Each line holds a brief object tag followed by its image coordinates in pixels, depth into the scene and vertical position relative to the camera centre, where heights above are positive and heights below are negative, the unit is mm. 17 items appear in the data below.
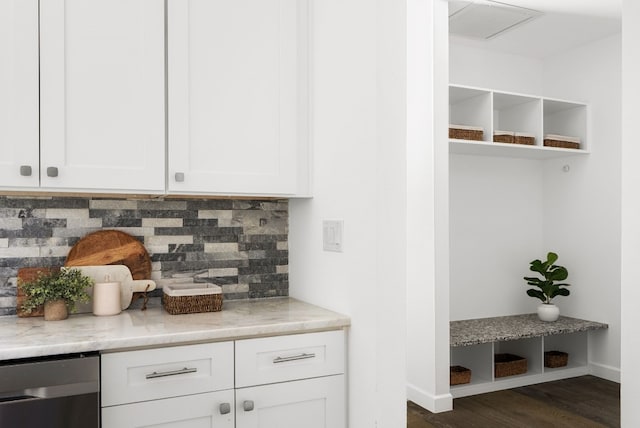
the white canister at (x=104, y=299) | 1967 -303
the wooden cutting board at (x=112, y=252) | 2057 -131
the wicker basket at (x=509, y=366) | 3825 -1119
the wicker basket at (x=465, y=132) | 3678 +630
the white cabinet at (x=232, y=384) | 1590 -552
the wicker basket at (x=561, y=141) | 4090 +626
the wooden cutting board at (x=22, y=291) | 1931 -254
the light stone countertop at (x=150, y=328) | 1512 -366
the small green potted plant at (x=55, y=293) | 1854 -266
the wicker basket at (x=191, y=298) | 1983 -310
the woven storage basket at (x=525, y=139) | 3943 +623
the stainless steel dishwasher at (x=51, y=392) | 1426 -493
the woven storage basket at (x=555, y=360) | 4102 -1144
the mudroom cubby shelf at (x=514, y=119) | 3766 +816
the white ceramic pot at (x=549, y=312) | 4055 -745
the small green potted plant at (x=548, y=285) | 4070 -539
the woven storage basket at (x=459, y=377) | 3633 -1128
